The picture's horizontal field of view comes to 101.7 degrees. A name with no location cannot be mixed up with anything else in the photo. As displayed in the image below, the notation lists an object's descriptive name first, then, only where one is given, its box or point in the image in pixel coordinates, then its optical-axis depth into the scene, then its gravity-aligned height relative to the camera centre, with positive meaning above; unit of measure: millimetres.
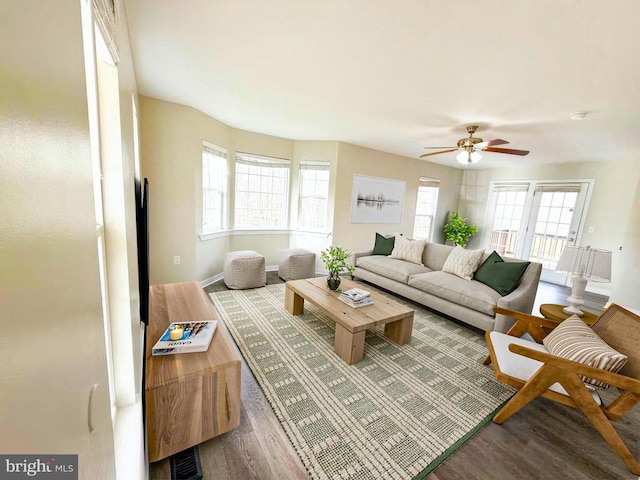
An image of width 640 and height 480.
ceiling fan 2979 +769
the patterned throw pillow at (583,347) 1521 -808
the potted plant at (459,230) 6250 -458
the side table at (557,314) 2298 -888
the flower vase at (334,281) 2874 -869
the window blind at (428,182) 5883 +617
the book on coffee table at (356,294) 2574 -912
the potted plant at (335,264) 2818 -671
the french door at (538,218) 4957 -37
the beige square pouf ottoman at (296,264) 4121 -1019
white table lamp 2303 -430
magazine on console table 1496 -883
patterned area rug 1463 -1362
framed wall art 4887 +111
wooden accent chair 1475 -1000
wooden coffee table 2211 -996
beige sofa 2709 -923
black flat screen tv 1479 -347
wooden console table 1289 -1052
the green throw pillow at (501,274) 2855 -676
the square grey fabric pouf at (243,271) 3689 -1060
